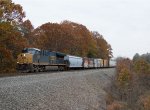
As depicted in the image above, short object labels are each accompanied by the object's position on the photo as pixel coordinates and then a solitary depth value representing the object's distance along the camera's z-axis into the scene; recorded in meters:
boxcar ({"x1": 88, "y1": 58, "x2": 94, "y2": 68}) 43.65
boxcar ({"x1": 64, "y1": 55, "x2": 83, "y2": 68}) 33.93
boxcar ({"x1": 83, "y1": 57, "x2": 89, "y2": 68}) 40.98
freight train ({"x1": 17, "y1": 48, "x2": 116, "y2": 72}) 24.56
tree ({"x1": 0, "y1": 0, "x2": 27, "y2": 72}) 26.06
